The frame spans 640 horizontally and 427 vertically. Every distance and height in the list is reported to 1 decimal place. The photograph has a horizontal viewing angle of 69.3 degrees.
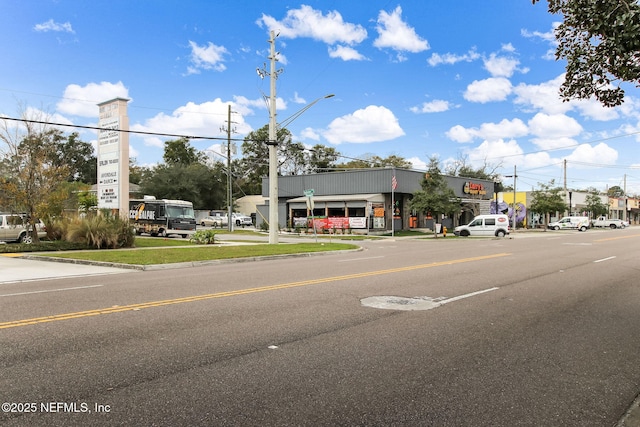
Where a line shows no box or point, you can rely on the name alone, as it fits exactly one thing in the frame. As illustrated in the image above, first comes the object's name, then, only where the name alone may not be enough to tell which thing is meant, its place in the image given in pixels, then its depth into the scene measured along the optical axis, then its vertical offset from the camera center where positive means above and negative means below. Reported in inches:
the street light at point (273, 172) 1016.9 +106.4
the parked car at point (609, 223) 2503.7 -18.1
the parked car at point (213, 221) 2218.3 -2.4
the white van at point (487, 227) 1451.8 -22.4
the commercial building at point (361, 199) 1587.1 +80.2
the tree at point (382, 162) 3065.9 +387.6
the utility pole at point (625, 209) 3385.8 +75.2
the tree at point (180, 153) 3331.7 +490.5
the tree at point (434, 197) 1433.3 +72.4
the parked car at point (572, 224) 2148.1 -19.9
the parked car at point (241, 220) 2331.4 +2.3
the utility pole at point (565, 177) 2518.2 +242.4
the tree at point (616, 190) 4982.5 +337.0
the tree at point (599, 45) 232.2 +98.0
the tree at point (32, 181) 789.9 +68.3
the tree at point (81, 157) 3164.4 +452.5
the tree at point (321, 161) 3183.1 +417.3
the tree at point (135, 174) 3385.8 +343.4
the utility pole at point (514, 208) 2059.5 +53.9
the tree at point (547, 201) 2140.7 +87.0
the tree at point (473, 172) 2982.3 +308.4
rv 1242.6 +7.5
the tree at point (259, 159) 3181.6 +431.7
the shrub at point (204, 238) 986.1 -37.2
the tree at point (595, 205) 2785.4 +88.8
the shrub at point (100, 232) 835.4 -20.3
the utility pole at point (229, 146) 1707.7 +278.6
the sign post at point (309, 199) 1016.6 +47.6
